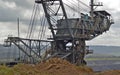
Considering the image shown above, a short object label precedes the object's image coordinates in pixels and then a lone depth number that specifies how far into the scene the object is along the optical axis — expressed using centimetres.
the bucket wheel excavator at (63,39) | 7406
